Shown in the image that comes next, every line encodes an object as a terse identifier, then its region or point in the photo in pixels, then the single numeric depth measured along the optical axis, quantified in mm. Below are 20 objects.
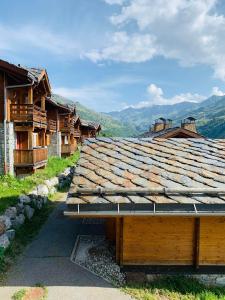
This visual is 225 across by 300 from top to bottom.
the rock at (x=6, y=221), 9613
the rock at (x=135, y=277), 6899
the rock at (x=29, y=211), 11495
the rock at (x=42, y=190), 14854
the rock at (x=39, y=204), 12978
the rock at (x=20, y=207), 11484
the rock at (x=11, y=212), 10598
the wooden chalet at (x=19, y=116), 16017
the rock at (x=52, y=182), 16731
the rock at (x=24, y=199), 12555
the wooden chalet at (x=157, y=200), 6030
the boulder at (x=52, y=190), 15953
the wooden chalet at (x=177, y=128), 19440
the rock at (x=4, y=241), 8373
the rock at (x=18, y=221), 10069
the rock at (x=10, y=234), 9005
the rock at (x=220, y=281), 7064
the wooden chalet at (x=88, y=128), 46523
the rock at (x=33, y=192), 13850
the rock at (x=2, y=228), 9181
